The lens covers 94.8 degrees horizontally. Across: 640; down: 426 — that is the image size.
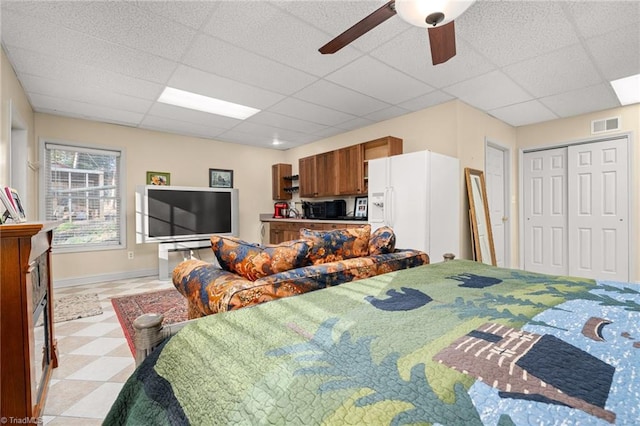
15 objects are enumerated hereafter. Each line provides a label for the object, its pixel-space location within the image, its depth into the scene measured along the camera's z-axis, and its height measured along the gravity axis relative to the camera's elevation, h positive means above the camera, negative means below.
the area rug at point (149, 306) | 2.89 -1.06
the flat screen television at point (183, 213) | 4.69 -0.01
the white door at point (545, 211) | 4.54 -0.01
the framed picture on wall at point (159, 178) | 5.06 +0.60
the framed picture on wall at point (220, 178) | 5.75 +0.68
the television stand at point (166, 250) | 4.75 -0.62
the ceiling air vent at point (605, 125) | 3.94 +1.17
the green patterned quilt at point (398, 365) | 0.53 -0.35
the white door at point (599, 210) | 3.93 +0.00
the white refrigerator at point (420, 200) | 3.44 +0.14
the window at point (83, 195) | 4.32 +0.28
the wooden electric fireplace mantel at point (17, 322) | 1.18 -0.45
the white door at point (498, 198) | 4.61 +0.21
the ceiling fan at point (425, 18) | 1.52 +1.09
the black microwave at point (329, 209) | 5.26 +0.05
